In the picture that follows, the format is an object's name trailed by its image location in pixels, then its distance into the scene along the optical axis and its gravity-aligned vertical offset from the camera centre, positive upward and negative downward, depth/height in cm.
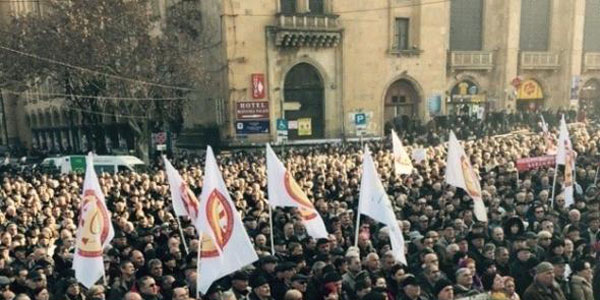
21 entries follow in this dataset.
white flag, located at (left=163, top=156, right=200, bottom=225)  832 -155
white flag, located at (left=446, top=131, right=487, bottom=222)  853 -138
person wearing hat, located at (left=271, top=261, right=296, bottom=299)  635 -221
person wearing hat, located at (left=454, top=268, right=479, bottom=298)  552 -208
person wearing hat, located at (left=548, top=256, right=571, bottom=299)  600 -218
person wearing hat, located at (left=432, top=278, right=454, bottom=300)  522 -201
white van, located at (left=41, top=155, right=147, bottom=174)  2033 -241
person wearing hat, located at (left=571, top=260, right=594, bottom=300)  569 -214
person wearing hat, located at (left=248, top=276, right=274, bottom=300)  562 -206
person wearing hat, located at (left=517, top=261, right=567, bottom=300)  546 -207
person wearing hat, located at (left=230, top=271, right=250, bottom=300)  601 -217
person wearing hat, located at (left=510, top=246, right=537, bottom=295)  641 -222
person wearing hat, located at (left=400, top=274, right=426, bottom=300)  552 -206
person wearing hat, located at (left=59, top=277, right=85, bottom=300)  624 -223
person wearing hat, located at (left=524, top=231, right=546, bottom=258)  709 -213
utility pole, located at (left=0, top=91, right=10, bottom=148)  5151 -145
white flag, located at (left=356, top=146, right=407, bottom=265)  720 -145
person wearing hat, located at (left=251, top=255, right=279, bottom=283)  653 -216
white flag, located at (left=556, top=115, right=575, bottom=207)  973 -135
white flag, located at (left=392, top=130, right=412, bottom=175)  1217 -152
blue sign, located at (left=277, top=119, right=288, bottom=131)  1878 -94
